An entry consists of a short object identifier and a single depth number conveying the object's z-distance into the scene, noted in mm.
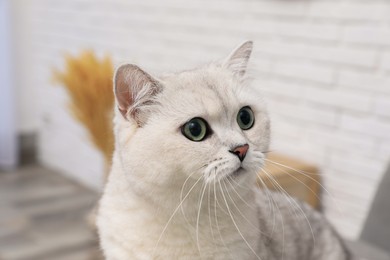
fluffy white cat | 871
